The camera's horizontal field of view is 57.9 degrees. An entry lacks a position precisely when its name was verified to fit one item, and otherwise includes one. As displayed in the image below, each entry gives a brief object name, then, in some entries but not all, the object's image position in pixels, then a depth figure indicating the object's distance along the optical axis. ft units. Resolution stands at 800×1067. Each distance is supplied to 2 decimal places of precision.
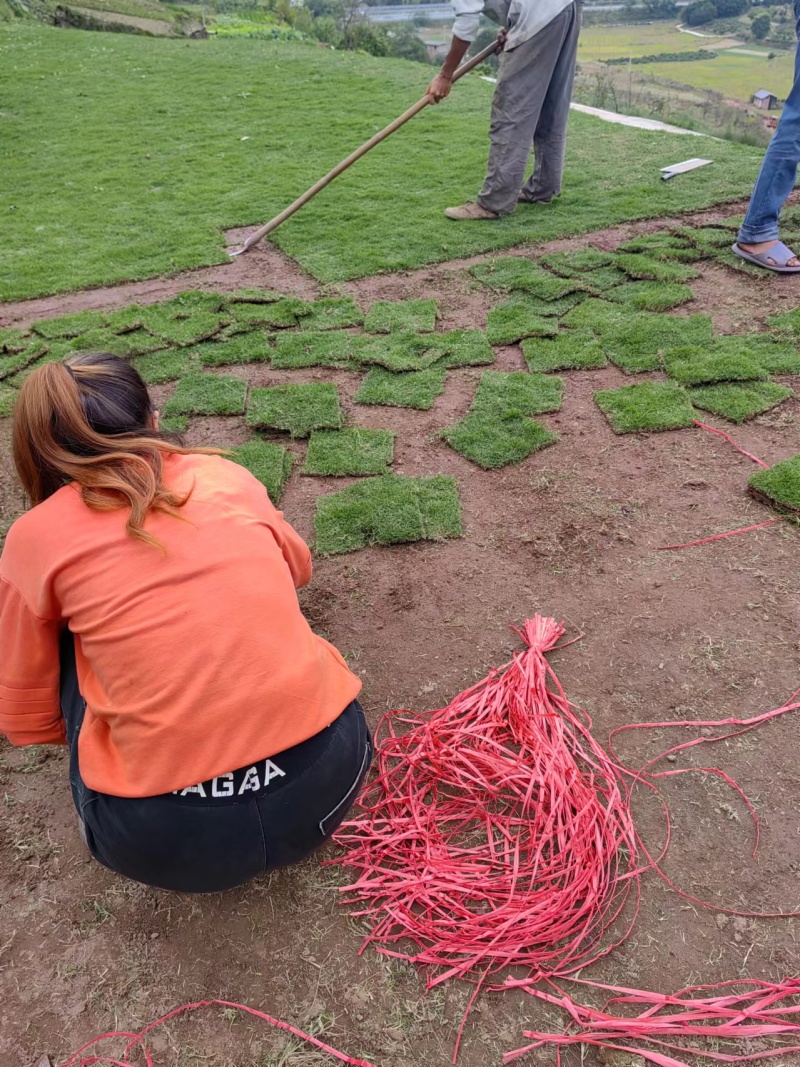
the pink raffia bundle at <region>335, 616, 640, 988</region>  5.82
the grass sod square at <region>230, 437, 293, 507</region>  11.07
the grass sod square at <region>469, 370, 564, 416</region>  12.42
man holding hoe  16.87
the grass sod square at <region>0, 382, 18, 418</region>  13.26
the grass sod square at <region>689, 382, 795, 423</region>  11.80
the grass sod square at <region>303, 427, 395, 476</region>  11.39
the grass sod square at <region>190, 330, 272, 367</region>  14.42
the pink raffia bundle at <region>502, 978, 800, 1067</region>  5.17
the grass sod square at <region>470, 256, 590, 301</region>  15.85
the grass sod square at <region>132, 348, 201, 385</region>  14.05
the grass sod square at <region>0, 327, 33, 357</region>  15.05
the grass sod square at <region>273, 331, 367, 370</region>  14.12
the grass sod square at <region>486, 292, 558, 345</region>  14.47
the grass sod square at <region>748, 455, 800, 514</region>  9.93
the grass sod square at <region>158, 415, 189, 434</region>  12.57
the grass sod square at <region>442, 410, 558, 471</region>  11.41
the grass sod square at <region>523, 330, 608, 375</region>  13.53
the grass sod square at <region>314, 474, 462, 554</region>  10.06
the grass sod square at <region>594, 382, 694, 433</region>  11.77
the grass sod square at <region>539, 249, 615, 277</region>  16.81
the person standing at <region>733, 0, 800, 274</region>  15.01
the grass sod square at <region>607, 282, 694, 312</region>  15.15
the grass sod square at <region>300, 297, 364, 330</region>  15.51
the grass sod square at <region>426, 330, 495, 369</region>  13.84
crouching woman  4.83
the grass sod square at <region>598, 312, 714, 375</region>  13.41
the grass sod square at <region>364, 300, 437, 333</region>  15.16
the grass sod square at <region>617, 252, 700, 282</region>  16.05
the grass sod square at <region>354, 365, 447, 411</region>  12.89
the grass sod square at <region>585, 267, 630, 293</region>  16.10
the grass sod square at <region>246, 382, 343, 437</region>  12.34
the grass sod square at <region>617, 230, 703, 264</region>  16.87
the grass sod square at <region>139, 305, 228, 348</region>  15.14
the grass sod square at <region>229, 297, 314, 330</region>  15.64
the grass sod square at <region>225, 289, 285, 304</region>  16.48
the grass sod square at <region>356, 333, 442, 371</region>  13.84
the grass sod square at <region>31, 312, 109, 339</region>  15.47
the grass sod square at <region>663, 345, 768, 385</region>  12.57
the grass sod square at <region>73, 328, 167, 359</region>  14.75
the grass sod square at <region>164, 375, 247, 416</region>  12.95
